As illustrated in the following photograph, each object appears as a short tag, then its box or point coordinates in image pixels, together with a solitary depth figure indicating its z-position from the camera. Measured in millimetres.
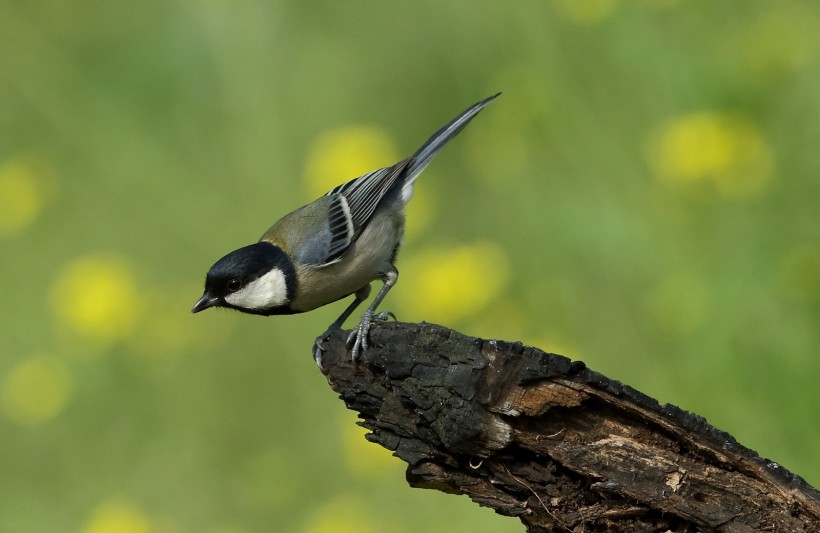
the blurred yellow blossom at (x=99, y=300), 10391
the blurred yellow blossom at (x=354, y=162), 10367
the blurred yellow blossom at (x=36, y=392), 10187
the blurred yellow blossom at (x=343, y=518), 8656
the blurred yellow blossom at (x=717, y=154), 8102
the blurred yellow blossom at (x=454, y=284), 9141
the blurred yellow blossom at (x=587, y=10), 9125
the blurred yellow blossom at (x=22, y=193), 11797
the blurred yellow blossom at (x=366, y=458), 8867
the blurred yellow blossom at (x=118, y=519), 9184
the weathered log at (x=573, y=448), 4473
